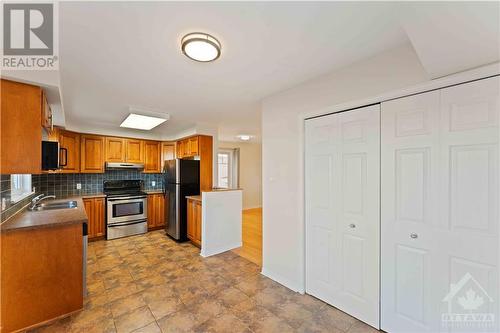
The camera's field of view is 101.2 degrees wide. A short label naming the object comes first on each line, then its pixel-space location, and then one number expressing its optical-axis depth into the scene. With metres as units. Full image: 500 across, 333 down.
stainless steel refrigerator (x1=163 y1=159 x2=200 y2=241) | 4.10
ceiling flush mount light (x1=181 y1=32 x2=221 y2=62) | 1.49
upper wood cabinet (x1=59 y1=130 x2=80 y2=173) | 3.98
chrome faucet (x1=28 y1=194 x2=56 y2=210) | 2.68
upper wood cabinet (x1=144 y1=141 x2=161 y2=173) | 5.09
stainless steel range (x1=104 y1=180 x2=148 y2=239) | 4.20
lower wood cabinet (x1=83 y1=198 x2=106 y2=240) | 4.07
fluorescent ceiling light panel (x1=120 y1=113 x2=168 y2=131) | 3.53
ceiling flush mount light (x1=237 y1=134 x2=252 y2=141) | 5.74
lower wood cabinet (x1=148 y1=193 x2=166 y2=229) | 4.82
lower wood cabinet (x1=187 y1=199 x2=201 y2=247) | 3.75
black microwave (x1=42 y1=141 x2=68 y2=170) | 2.16
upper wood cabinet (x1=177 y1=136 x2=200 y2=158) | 4.41
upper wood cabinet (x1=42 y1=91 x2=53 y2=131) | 1.91
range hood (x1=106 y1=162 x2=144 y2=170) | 4.48
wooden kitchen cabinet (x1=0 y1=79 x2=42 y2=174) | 1.70
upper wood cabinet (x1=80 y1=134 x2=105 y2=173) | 4.28
